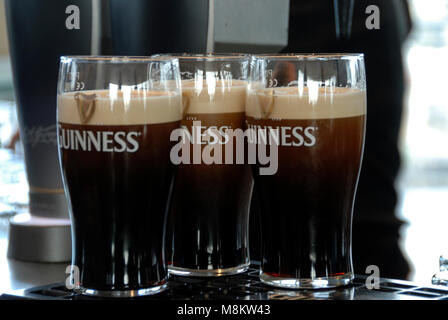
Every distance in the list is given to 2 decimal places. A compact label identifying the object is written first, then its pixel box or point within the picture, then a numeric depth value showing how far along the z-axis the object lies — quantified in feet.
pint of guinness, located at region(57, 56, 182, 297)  2.76
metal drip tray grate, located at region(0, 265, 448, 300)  2.79
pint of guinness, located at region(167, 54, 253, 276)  2.94
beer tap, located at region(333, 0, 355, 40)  4.09
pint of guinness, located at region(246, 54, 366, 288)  2.82
